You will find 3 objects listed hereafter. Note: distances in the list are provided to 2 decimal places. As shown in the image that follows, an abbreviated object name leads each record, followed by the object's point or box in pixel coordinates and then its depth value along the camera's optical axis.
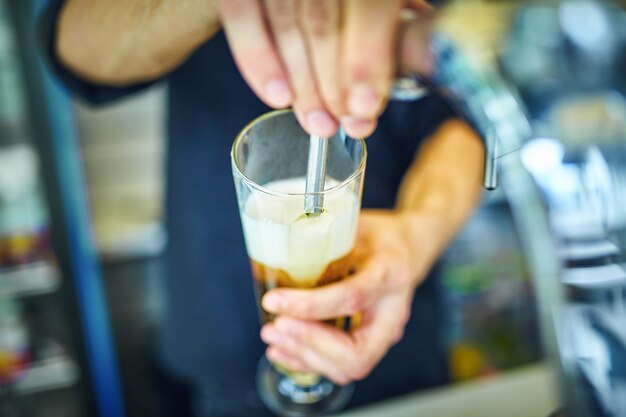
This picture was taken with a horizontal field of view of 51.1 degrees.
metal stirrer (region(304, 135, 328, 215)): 0.49
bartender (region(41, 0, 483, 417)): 0.47
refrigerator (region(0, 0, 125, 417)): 1.60
